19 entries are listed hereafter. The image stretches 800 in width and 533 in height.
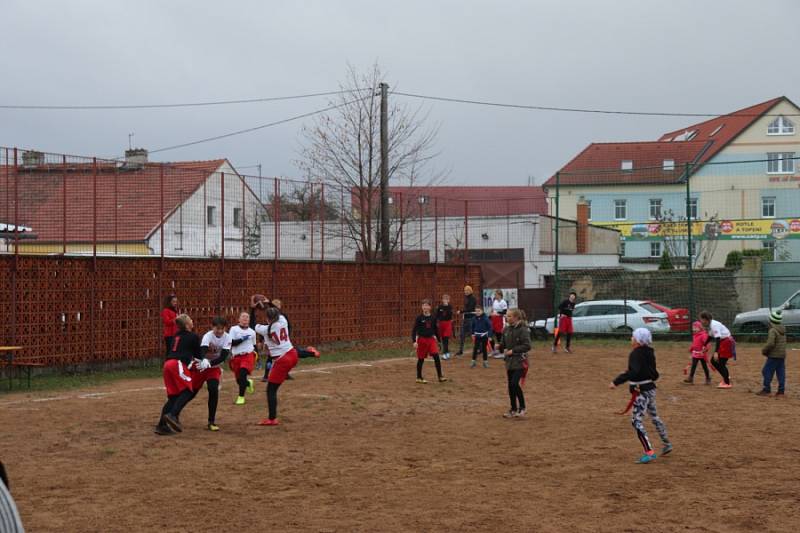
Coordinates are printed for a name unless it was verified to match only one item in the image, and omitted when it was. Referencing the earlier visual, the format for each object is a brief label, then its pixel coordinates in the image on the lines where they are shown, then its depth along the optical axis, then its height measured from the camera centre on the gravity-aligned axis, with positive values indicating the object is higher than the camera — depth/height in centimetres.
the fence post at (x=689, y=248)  3078 +126
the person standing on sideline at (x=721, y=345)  1814 -116
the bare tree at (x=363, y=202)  3064 +297
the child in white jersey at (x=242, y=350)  1446 -98
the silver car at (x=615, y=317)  3127 -107
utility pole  2986 +384
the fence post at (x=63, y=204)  2005 +185
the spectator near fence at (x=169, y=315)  2020 -58
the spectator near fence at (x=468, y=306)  2567 -53
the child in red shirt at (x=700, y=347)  1877 -124
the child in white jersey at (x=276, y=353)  1348 -100
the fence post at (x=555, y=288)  3350 -7
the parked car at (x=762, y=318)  3009 -108
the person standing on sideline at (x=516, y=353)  1439 -105
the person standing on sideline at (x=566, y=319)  2697 -95
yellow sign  3697 +244
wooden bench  1809 -149
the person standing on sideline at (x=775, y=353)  1677 -124
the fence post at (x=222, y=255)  2380 +86
